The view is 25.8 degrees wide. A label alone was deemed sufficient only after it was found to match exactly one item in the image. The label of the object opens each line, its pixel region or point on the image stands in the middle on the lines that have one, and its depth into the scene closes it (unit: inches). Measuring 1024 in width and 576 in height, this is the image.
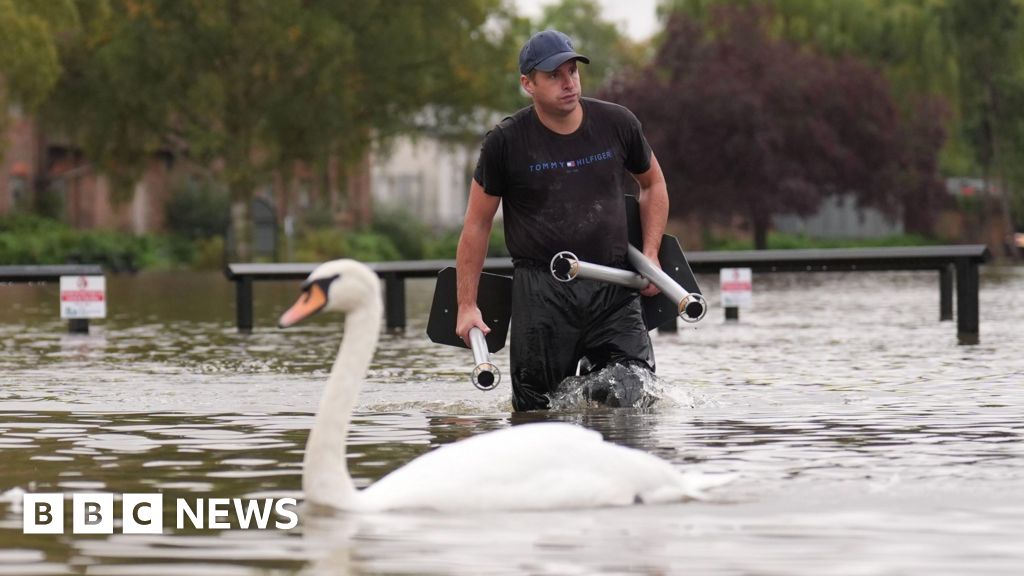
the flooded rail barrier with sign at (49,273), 933.2
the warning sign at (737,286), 1064.8
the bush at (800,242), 3002.0
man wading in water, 455.5
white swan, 306.0
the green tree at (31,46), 2054.6
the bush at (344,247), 2694.4
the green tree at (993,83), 2965.1
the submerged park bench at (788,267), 906.1
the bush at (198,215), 3004.4
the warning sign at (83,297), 975.6
